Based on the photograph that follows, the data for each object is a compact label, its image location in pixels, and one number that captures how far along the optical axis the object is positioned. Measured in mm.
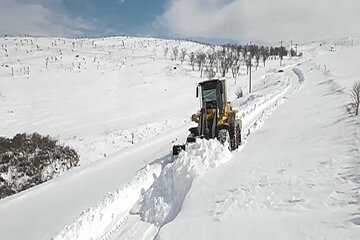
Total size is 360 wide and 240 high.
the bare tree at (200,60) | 79688
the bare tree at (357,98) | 14089
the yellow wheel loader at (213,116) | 11789
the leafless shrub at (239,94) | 43069
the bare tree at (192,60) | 84362
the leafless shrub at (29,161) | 17984
